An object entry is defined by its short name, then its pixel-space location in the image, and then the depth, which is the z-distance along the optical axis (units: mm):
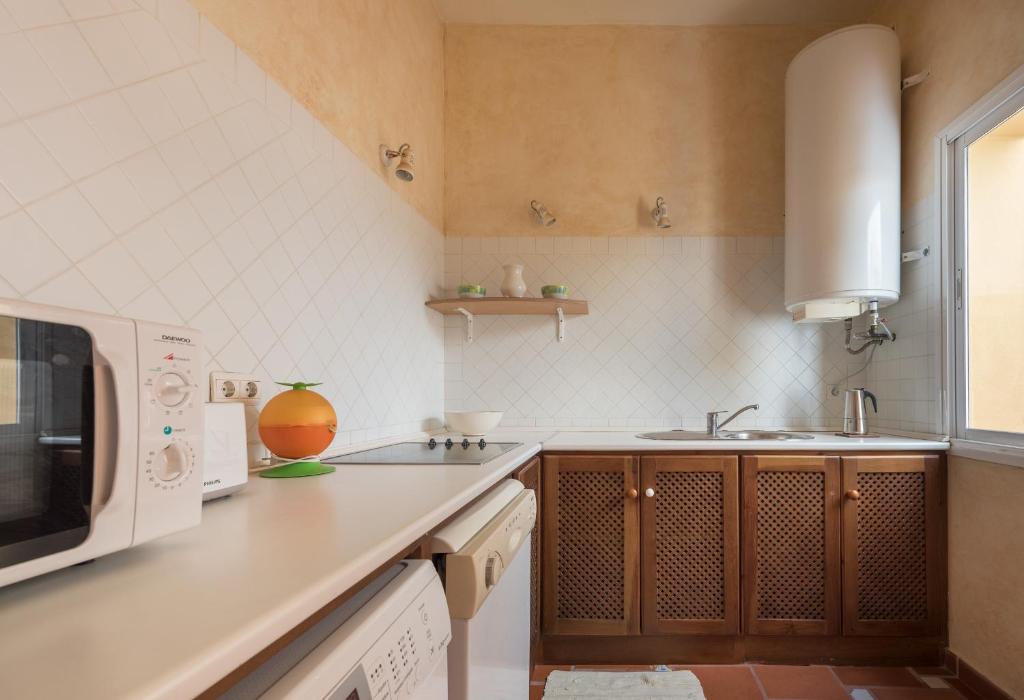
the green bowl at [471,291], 2795
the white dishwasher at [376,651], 533
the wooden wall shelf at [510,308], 2750
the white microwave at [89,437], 544
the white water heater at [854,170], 2463
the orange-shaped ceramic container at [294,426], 1347
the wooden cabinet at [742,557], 2283
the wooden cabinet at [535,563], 2027
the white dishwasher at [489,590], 969
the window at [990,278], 2023
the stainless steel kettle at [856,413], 2605
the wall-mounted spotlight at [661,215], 2977
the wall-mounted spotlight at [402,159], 2219
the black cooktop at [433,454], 1594
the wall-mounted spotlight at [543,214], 3016
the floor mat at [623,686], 2080
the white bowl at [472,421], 2561
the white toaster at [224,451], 1014
